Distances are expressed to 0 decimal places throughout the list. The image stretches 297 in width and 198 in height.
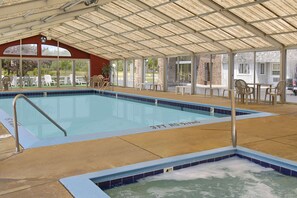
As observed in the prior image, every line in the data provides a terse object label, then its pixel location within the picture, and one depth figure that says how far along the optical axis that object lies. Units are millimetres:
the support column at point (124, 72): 18814
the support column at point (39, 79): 18328
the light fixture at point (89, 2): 7986
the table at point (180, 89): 13577
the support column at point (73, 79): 19673
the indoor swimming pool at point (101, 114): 5565
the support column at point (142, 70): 17188
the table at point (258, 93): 9841
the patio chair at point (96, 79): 16580
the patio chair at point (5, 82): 14848
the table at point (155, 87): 15867
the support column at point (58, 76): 18752
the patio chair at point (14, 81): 17516
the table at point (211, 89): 12359
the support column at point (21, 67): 17291
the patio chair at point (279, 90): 9052
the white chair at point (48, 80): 18719
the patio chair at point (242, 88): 9536
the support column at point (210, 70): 12569
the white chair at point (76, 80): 19709
